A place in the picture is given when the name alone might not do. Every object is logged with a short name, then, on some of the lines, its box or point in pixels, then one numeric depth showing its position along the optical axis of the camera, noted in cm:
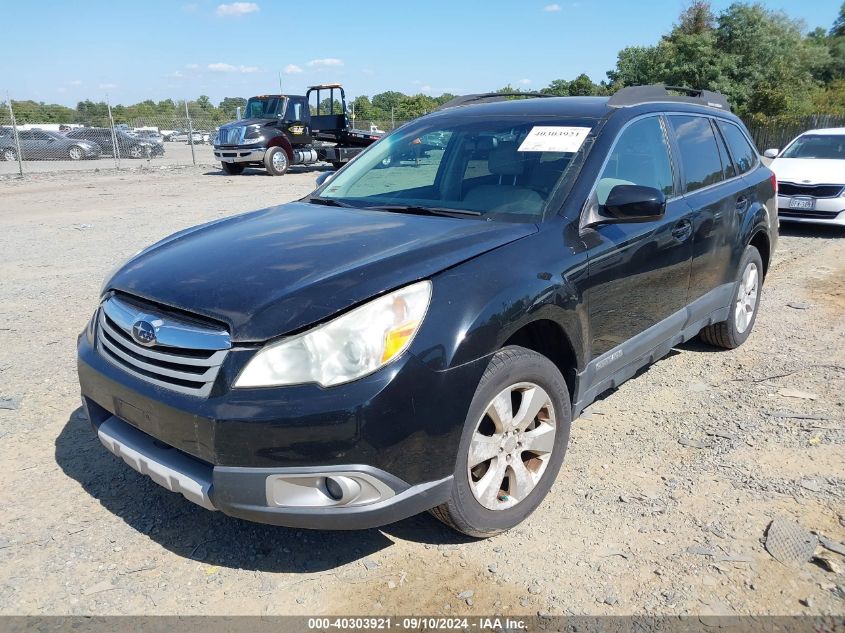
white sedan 992
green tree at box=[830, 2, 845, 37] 6612
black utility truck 2088
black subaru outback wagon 232
